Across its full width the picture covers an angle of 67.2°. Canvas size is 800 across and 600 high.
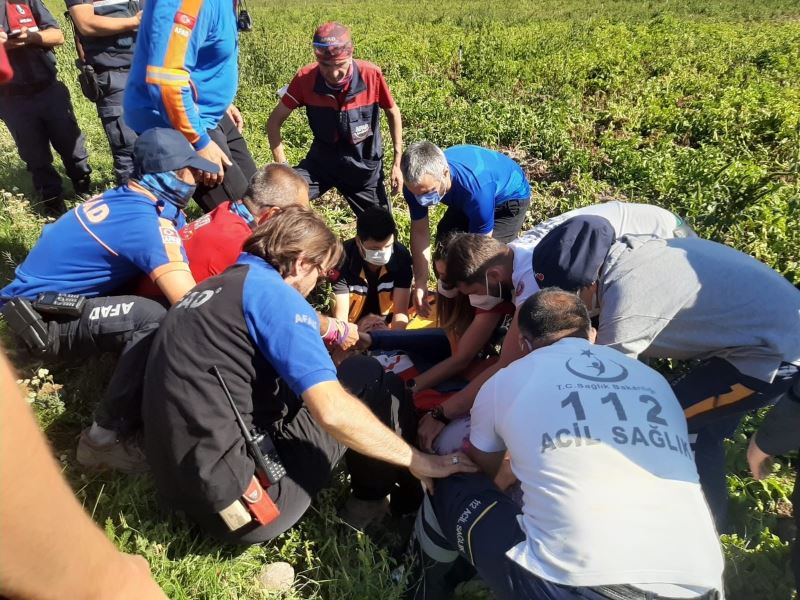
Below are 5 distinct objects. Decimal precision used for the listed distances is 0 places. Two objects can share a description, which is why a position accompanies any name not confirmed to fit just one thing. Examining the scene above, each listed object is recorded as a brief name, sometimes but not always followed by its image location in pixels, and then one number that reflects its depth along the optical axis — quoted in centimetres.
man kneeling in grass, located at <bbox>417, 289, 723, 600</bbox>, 170
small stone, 245
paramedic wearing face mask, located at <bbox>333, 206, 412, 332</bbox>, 408
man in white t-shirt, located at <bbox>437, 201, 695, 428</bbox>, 317
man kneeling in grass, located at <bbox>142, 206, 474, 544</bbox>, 221
